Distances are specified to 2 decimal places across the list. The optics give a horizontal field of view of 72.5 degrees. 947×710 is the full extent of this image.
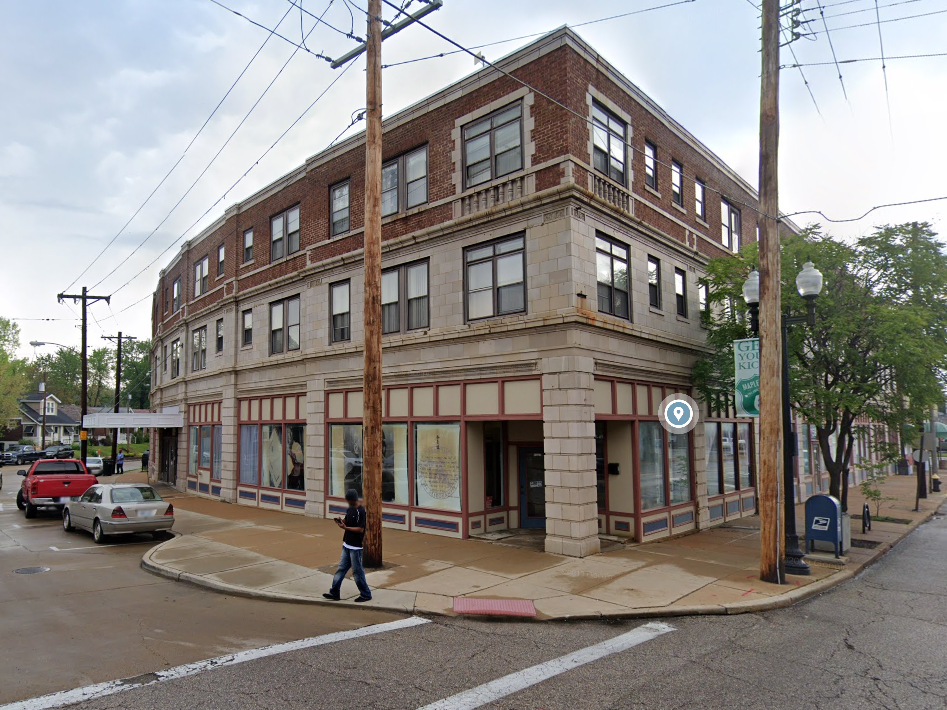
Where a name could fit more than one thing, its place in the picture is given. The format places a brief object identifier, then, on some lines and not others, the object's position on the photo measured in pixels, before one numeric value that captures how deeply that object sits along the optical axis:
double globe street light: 11.28
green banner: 11.56
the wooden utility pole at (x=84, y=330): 33.79
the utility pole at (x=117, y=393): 40.66
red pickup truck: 20.72
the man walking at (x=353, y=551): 9.33
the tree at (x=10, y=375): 63.19
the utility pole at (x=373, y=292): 11.28
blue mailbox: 12.70
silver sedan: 15.38
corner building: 13.56
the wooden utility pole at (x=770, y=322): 10.54
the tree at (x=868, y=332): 13.67
